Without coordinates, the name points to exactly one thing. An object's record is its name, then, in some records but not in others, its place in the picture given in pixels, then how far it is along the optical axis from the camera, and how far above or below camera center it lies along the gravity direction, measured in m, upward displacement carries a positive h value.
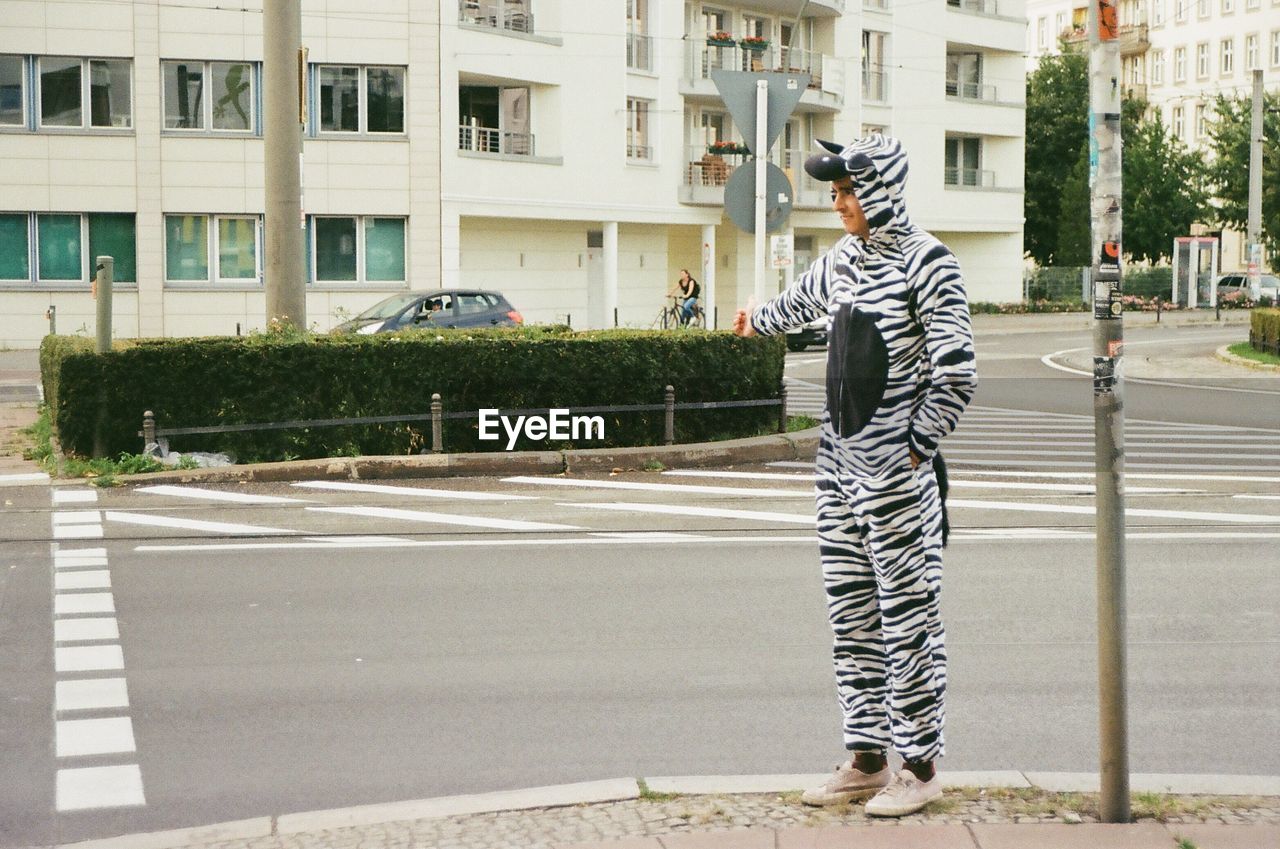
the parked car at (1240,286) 65.88 +0.99
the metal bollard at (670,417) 16.05 -0.99
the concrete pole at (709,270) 47.28 +1.20
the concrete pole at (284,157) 16.83 +1.57
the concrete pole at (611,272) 47.00 +1.15
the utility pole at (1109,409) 4.83 -0.28
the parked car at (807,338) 38.03 -0.59
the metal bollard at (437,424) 15.24 -1.00
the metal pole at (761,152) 15.39 +1.48
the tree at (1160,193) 72.88 +5.09
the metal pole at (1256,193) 50.59 +3.59
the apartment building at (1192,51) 88.31 +14.27
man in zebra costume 5.00 -0.44
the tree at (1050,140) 75.00 +7.62
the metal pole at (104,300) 14.88 +0.14
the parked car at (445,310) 28.78 +0.07
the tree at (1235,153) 65.88 +6.26
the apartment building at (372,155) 39.00 +3.96
